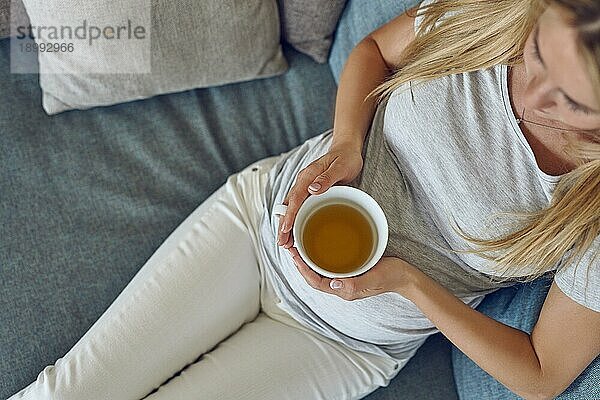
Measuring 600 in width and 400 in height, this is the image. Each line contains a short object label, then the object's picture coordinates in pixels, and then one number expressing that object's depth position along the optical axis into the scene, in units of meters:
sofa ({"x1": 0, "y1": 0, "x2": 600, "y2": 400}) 1.14
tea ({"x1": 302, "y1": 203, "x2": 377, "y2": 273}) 0.87
